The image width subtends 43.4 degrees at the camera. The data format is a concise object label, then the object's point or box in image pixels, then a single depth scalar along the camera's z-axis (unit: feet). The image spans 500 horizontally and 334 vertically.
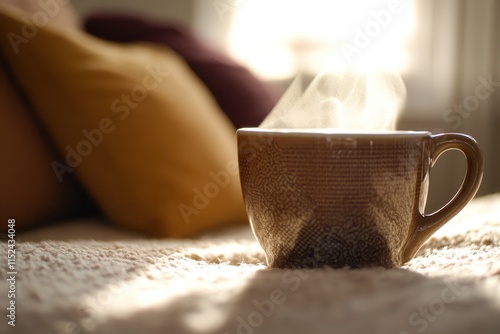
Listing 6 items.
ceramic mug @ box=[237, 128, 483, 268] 1.76
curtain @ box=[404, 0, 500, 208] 7.99
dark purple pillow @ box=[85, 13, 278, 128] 4.31
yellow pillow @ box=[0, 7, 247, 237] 3.02
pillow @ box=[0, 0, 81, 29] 3.31
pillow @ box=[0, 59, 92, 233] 2.78
